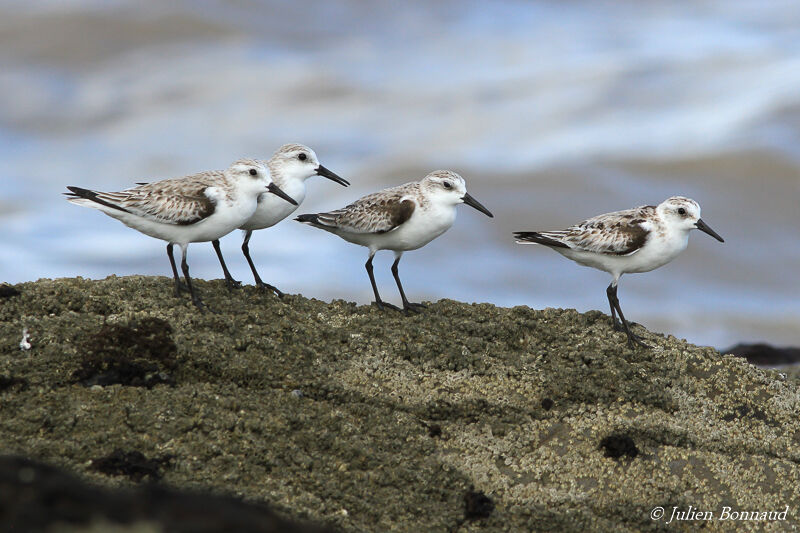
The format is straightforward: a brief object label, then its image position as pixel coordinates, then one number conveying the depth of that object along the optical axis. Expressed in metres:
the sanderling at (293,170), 12.37
